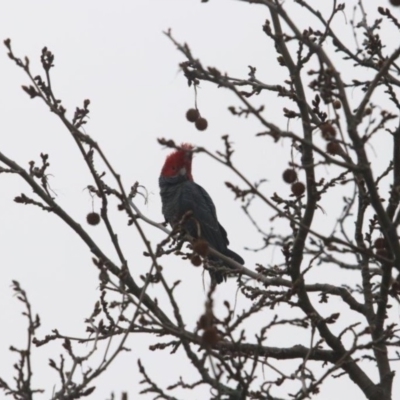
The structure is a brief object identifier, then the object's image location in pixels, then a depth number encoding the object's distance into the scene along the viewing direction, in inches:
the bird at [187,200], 807.1
